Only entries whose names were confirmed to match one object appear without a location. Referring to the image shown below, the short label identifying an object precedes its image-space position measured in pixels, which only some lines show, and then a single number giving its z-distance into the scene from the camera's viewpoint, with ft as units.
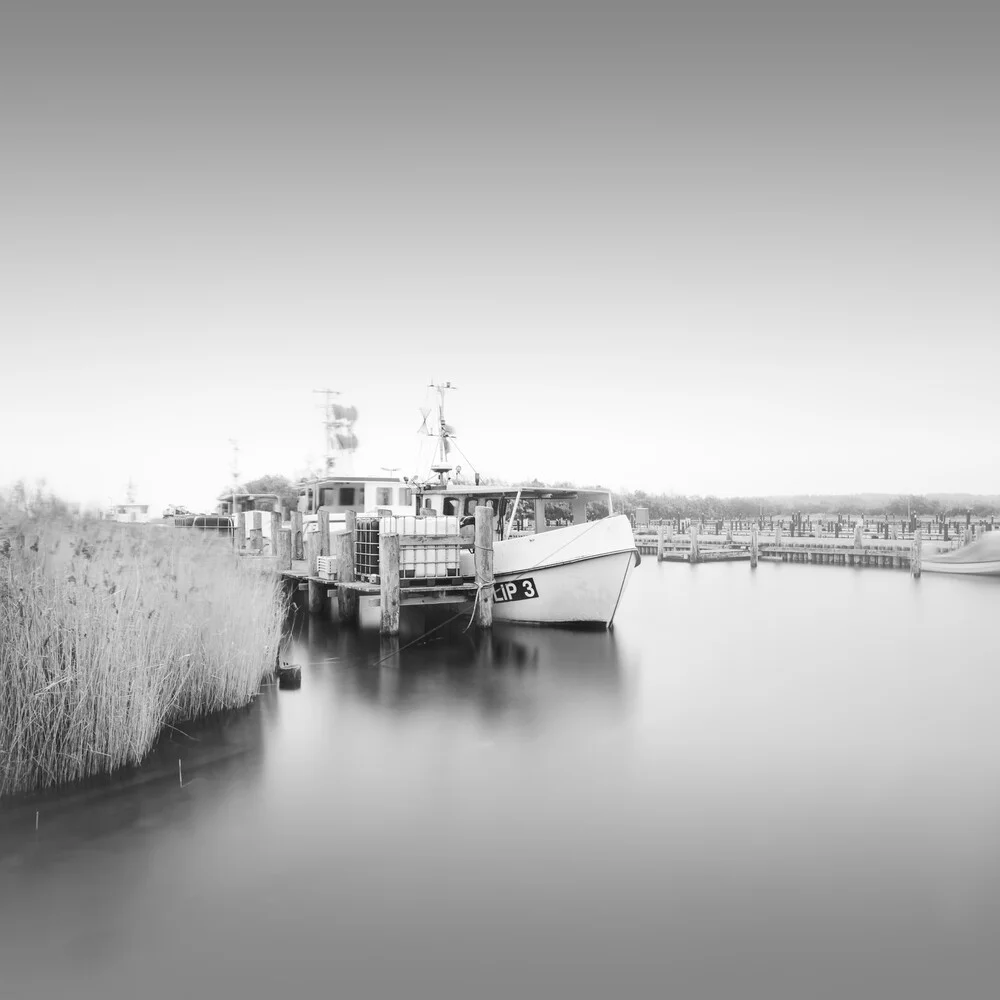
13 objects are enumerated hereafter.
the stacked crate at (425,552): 46.24
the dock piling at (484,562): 46.98
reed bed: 20.58
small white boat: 94.94
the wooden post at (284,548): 66.03
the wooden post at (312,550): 57.62
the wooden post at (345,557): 51.85
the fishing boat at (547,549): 47.11
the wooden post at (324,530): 55.88
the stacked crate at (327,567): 53.88
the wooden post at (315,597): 63.31
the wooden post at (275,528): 66.18
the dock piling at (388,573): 44.65
